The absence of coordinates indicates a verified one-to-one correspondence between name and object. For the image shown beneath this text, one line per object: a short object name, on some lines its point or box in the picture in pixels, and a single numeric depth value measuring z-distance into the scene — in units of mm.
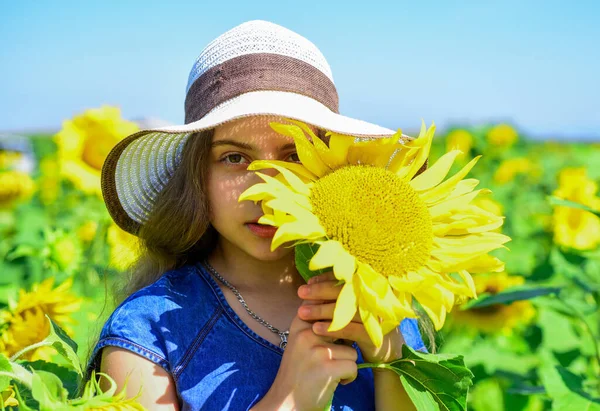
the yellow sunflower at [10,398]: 957
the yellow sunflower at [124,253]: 1630
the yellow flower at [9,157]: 4749
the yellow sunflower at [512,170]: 4020
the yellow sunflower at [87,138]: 2775
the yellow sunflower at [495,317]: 2684
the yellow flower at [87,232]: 2539
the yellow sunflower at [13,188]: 3332
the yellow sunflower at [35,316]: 1401
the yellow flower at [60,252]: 2109
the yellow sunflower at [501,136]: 4355
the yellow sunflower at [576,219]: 2900
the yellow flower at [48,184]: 3391
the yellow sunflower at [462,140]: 4148
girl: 1086
